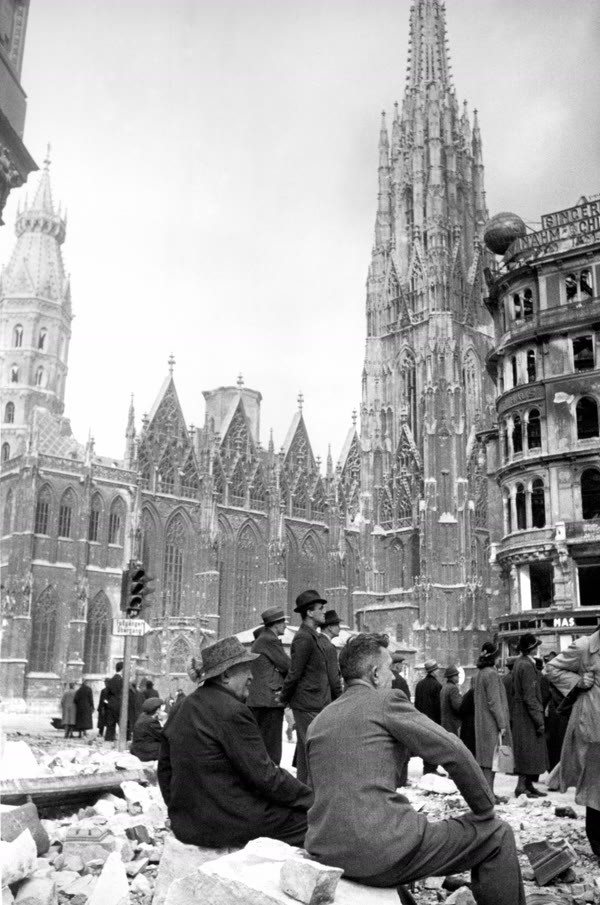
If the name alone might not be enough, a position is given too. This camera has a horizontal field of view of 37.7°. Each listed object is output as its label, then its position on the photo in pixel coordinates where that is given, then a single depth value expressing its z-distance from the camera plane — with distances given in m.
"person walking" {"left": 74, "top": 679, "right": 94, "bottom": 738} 20.52
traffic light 13.68
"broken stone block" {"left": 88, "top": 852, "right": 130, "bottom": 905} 4.98
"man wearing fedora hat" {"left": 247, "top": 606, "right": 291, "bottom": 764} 8.35
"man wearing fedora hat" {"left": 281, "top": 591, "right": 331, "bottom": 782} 8.01
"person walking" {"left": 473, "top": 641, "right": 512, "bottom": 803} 9.59
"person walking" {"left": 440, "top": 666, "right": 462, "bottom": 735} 12.12
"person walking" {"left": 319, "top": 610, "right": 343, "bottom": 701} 8.22
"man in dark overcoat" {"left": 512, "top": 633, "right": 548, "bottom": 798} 9.98
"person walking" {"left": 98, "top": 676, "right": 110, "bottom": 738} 19.95
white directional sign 13.23
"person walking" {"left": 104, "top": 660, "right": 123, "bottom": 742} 18.61
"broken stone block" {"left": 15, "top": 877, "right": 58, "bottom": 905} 5.03
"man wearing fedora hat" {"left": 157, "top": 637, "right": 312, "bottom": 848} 4.55
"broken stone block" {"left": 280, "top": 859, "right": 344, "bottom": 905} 3.36
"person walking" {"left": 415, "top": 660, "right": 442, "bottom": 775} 13.06
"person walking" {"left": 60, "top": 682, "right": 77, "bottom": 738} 20.92
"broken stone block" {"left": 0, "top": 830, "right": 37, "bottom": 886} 5.07
